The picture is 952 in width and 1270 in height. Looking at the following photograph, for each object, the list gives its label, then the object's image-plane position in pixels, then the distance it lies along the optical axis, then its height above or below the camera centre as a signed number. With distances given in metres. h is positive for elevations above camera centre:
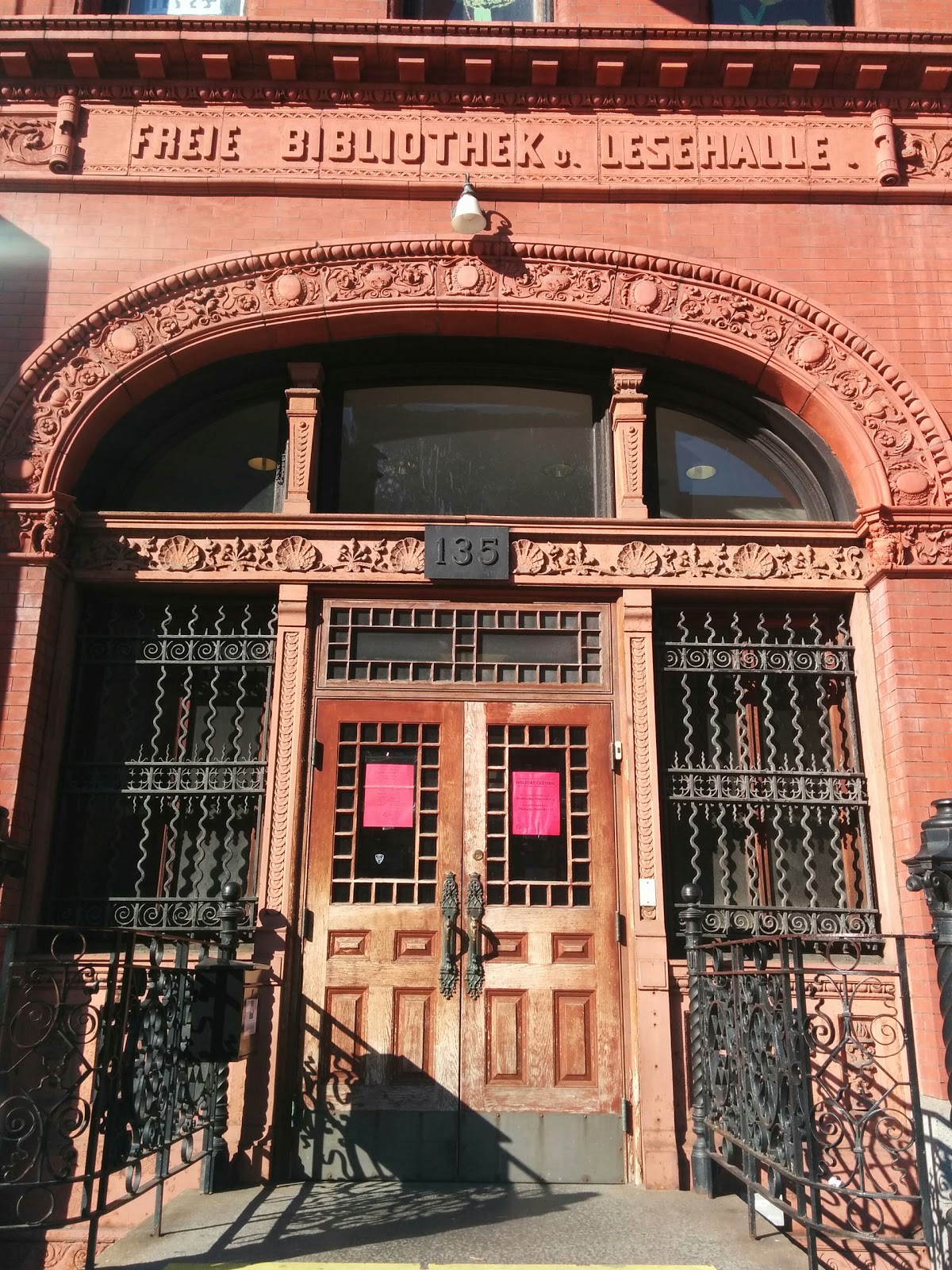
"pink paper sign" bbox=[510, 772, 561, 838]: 6.63 +0.75
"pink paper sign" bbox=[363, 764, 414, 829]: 6.62 +0.79
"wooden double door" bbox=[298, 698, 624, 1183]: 6.06 -0.14
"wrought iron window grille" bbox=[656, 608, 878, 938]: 6.62 +0.97
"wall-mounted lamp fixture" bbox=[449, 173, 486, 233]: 7.20 +4.80
